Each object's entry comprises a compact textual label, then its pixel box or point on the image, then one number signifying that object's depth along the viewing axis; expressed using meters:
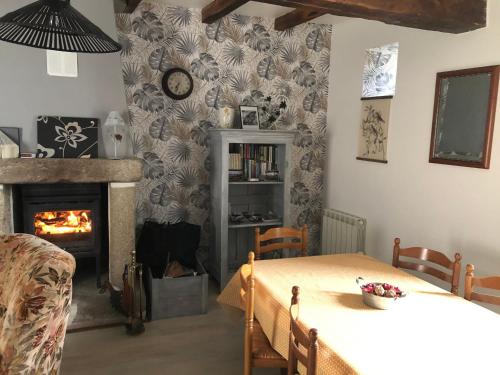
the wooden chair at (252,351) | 2.00
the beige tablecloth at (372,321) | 1.46
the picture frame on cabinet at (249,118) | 3.92
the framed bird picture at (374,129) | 3.56
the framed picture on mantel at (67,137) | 3.09
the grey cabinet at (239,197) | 3.68
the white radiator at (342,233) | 3.79
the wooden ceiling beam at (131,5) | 3.21
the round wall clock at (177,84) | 3.75
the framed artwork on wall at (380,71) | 3.48
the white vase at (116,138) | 3.22
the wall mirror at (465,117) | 2.66
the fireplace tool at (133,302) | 2.99
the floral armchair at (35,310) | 1.47
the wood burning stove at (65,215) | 3.17
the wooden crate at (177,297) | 3.20
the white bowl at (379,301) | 1.87
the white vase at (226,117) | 3.77
